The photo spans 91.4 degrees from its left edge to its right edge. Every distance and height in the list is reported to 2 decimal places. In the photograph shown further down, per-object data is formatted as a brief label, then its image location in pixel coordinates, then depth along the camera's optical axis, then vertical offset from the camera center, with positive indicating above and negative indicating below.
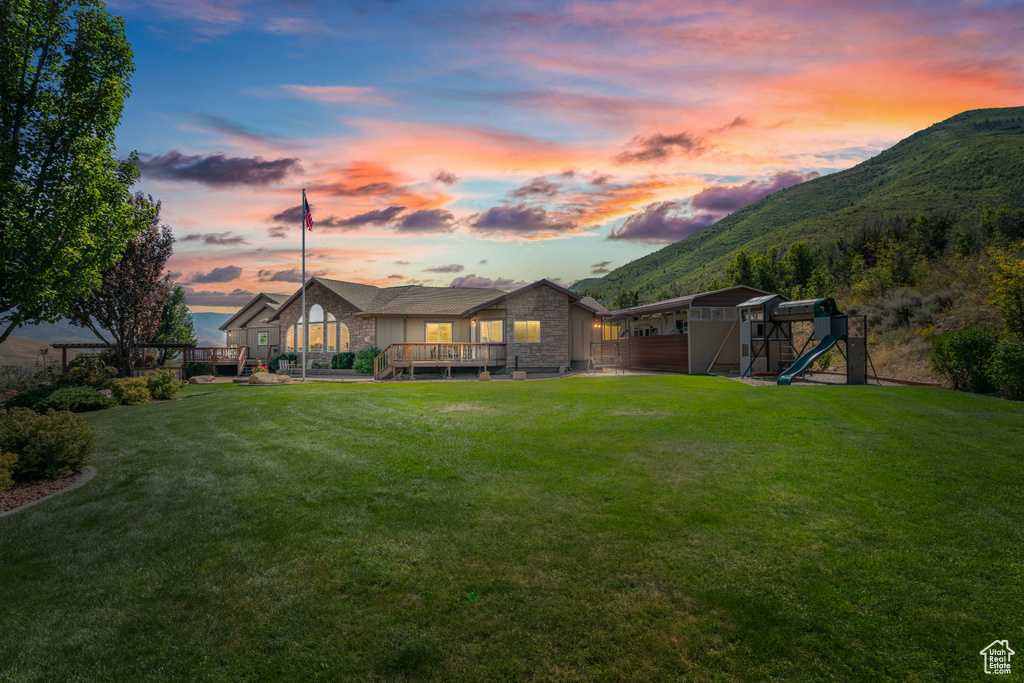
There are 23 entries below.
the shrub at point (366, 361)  27.61 -0.87
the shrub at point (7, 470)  7.18 -1.77
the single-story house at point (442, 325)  26.31 +1.10
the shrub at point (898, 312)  23.58 +1.22
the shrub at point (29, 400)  14.38 -1.41
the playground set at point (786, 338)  18.59 +0.00
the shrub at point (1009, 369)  13.80 -0.99
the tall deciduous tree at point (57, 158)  9.55 +4.01
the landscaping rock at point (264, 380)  22.68 -1.50
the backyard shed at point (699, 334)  24.89 +0.30
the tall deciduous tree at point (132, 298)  23.23 +2.44
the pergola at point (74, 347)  24.13 +0.17
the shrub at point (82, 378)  19.19 -1.10
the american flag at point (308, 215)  24.16 +6.36
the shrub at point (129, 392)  17.17 -1.47
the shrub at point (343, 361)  29.20 -0.90
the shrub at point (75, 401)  14.92 -1.57
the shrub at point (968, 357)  15.26 -0.70
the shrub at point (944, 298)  23.31 +1.73
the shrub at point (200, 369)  30.64 -1.30
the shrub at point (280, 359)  31.42 -0.77
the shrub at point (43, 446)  8.01 -1.56
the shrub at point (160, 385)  18.73 -1.38
